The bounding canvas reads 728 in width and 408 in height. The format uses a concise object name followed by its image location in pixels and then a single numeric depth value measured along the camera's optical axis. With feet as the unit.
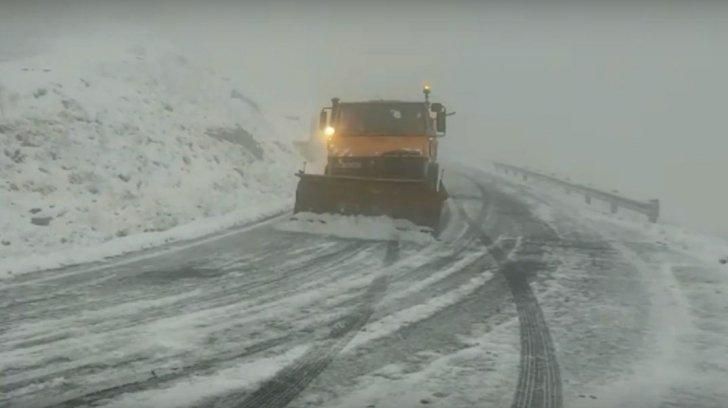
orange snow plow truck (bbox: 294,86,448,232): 32.42
